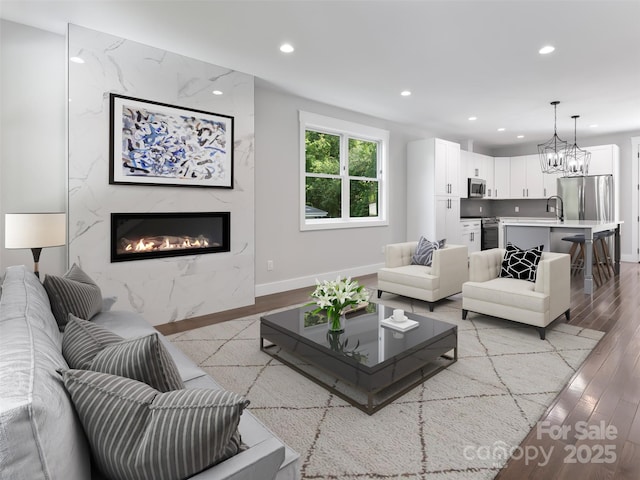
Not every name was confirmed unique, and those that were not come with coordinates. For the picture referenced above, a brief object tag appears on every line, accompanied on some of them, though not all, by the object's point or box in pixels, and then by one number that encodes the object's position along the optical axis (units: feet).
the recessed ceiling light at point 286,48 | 11.44
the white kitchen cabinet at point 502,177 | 28.35
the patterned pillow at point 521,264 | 11.87
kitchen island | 15.37
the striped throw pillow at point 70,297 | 6.91
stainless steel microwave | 25.98
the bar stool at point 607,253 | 18.11
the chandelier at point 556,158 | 18.28
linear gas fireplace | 11.48
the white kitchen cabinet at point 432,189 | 21.72
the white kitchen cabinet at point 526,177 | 26.81
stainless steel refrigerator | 23.29
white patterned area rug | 5.54
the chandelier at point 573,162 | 18.04
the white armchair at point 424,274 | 13.11
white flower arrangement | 8.00
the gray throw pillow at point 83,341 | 3.72
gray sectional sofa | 2.09
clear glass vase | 8.16
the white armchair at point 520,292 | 10.33
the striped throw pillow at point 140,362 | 3.35
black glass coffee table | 6.90
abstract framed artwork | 11.19
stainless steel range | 26.71
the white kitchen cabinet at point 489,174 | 27.61
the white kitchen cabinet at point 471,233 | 24.52
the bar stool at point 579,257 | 18.58
